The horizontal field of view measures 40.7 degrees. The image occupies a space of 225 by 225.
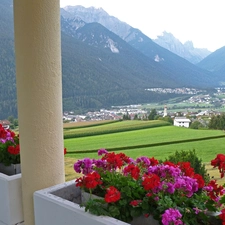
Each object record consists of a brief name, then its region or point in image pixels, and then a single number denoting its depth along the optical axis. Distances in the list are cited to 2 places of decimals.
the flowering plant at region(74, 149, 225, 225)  1.23
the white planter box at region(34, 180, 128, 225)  1.31
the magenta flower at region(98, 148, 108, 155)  1.73
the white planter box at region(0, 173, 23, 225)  1.88
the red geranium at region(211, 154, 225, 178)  1.29
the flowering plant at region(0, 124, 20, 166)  2.16
